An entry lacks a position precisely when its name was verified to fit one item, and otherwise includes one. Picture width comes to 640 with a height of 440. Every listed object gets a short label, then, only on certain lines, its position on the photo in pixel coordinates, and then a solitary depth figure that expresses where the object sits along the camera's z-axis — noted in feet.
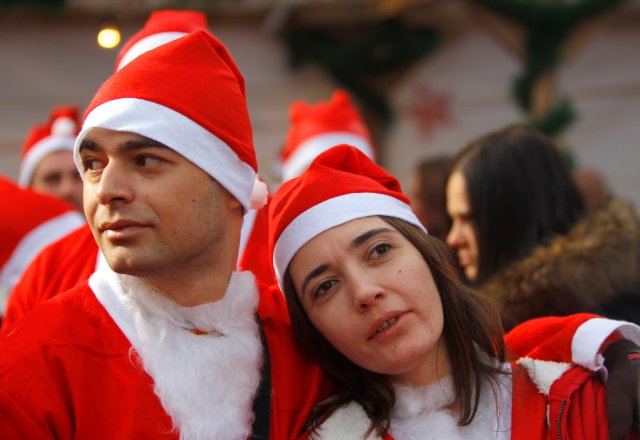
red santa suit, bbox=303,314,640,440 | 6.93
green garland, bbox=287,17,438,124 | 26.04
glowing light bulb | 8.86
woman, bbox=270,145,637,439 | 7.04
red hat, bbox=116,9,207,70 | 10.32
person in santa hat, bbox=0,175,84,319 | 11.57
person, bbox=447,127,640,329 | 8.99
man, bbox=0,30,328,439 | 6.11
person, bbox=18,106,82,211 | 14.87
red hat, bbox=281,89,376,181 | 15.38
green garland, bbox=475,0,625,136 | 23.72
